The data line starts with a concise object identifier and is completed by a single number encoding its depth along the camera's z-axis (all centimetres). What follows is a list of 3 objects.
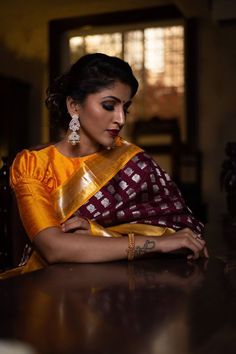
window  555
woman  160
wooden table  72
